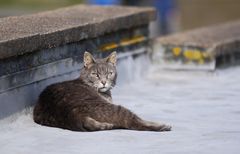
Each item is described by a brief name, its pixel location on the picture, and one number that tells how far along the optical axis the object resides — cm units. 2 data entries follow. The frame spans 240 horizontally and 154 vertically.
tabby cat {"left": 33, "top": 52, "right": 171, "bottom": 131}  1309
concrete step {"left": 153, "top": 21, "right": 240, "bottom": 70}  1895
